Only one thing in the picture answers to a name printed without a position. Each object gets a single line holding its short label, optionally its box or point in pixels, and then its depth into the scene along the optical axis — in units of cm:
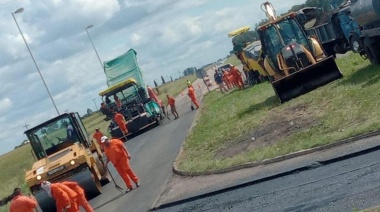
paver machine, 4000
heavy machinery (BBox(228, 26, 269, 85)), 3700
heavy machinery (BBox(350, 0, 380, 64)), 2076
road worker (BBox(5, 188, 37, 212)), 1545
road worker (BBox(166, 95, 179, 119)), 3969
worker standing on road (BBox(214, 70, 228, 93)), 4912
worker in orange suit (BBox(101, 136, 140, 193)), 1900
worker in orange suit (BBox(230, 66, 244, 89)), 4381
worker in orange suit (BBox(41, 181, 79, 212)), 1523
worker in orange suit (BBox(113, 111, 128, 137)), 3881
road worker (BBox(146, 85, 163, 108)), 4154
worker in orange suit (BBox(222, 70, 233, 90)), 4803
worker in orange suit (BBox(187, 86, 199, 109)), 4053
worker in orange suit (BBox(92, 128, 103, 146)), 3256
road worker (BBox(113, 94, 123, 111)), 4003
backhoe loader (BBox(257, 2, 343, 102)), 2309
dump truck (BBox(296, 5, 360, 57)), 3103
